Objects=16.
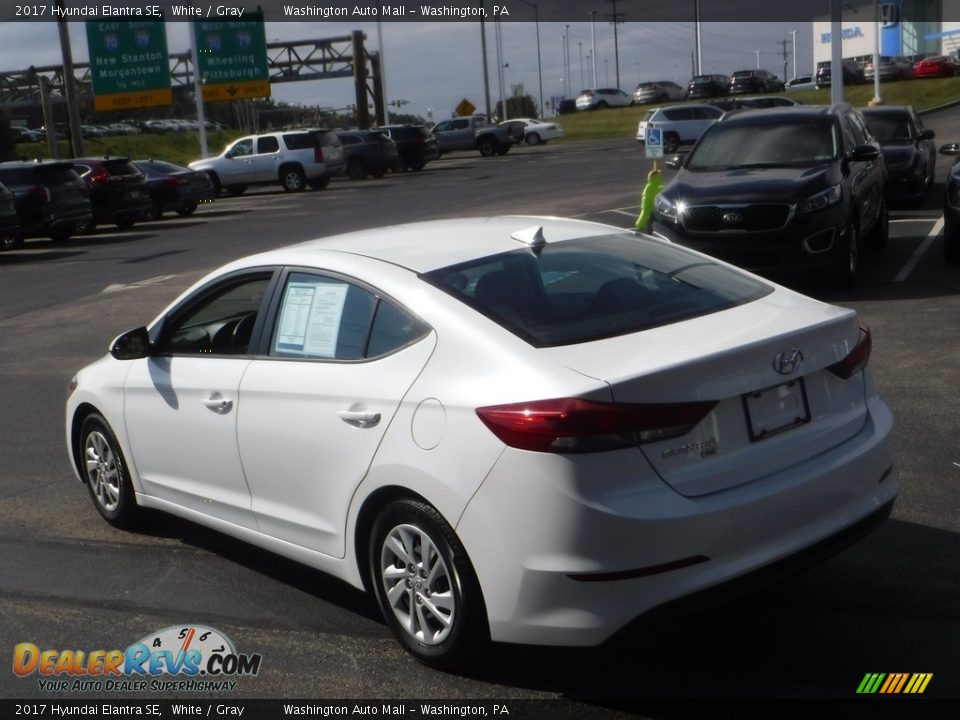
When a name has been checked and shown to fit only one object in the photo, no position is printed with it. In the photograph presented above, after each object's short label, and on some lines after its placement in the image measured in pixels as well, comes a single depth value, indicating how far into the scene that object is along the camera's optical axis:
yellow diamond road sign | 60.59
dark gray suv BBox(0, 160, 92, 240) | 24.19
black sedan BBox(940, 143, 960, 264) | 12.23
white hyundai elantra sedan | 3.75
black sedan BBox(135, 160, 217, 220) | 30.42
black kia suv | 11.48
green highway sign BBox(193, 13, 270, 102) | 49.88
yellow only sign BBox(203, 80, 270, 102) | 50.81
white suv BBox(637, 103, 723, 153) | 42.19
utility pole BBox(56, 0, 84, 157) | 37.72
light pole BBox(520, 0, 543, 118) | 100.71
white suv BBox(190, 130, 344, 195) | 38.56
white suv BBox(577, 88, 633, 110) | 75.25
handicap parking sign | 16.38
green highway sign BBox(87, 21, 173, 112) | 46.66
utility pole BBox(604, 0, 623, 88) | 117.30
